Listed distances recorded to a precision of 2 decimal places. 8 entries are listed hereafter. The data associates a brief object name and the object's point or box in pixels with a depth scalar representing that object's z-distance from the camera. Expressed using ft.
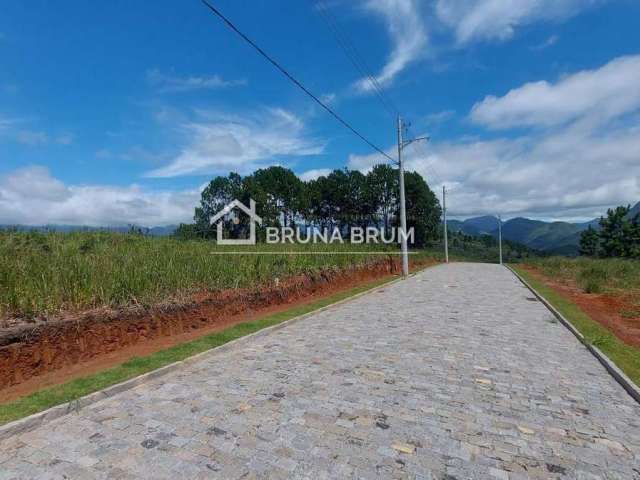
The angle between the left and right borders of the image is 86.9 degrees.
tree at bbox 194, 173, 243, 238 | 148.30
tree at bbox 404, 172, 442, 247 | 160.66
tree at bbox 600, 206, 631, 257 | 147.64
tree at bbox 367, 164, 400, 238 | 163.94
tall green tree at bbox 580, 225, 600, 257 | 162.00
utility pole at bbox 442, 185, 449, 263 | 122.62
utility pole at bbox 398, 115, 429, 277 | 61.00
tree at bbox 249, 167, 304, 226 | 148.15
